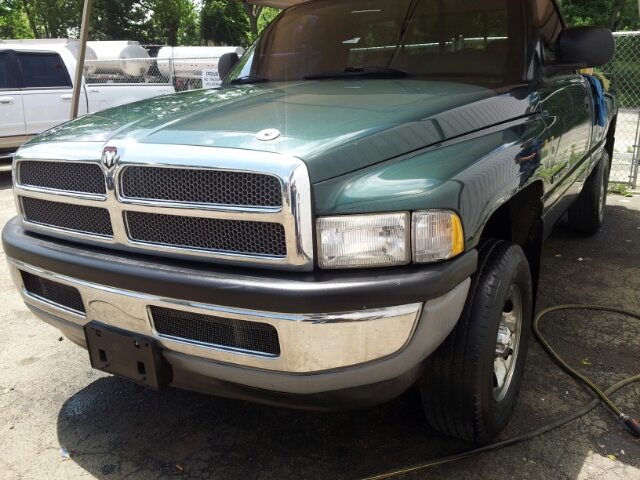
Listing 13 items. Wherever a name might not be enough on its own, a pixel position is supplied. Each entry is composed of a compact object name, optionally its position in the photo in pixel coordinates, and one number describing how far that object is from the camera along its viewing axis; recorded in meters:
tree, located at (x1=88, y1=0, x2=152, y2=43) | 38.00
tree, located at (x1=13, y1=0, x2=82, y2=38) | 31.03
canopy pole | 4.80
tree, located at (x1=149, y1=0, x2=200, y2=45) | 36.91
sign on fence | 9.27
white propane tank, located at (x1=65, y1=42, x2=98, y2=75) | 10.88
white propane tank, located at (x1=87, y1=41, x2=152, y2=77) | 12.09
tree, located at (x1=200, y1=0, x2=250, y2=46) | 41.09
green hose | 2.33
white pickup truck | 9.44
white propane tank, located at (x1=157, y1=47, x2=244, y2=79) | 12.15
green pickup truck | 1.82
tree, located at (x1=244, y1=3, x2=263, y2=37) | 23.28
